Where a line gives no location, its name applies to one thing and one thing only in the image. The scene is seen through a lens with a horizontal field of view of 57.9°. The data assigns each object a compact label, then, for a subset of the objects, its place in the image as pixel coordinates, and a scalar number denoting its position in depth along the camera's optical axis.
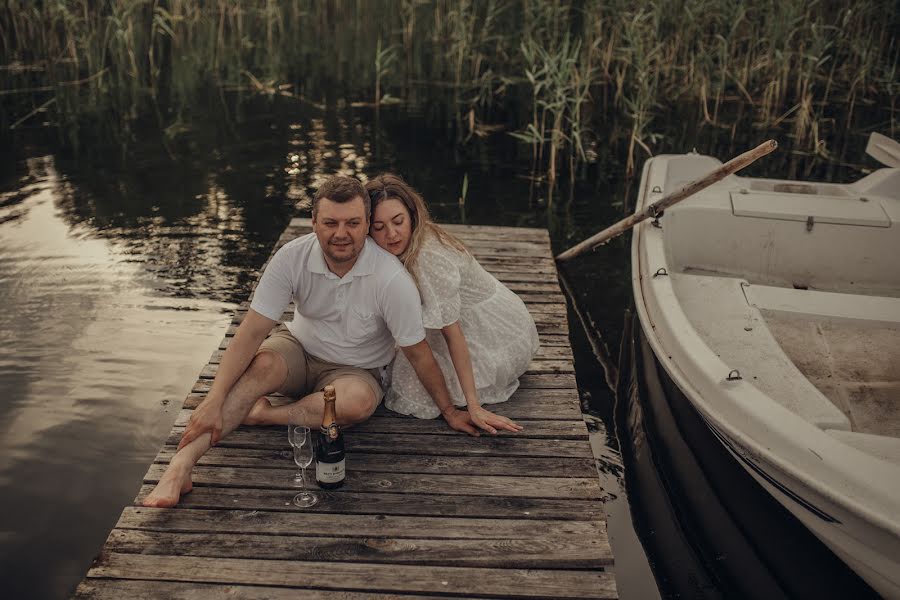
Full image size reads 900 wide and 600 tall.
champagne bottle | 2.95
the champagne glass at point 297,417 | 3.06
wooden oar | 4.20
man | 2.99
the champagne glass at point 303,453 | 2.89
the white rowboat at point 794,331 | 2.77
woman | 3.23
